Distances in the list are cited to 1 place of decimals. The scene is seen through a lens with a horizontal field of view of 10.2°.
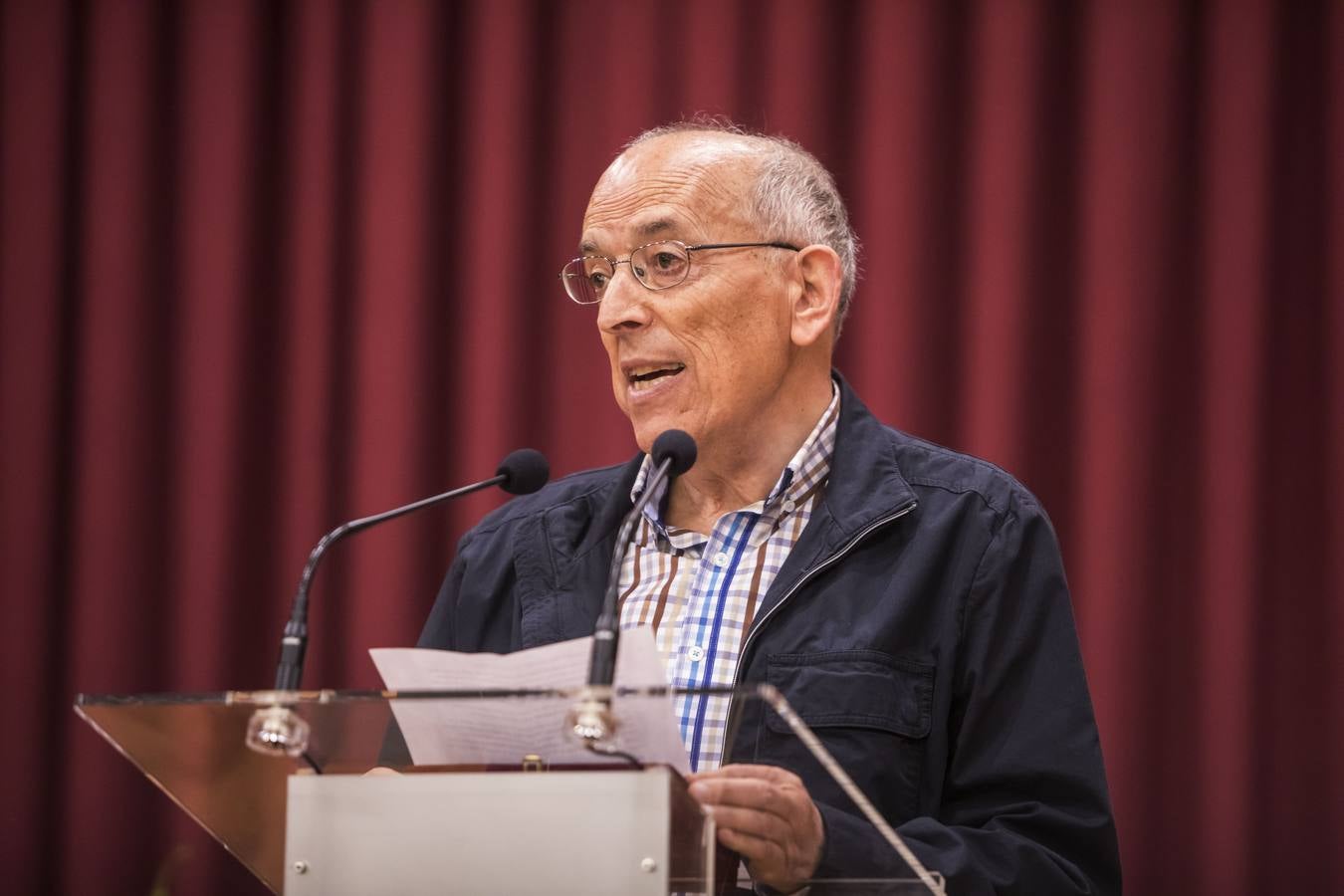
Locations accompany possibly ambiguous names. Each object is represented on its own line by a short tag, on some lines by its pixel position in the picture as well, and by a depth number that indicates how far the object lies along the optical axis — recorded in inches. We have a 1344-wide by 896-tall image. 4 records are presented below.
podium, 186.8
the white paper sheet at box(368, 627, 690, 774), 187.3
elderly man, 200.0
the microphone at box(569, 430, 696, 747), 186.3
